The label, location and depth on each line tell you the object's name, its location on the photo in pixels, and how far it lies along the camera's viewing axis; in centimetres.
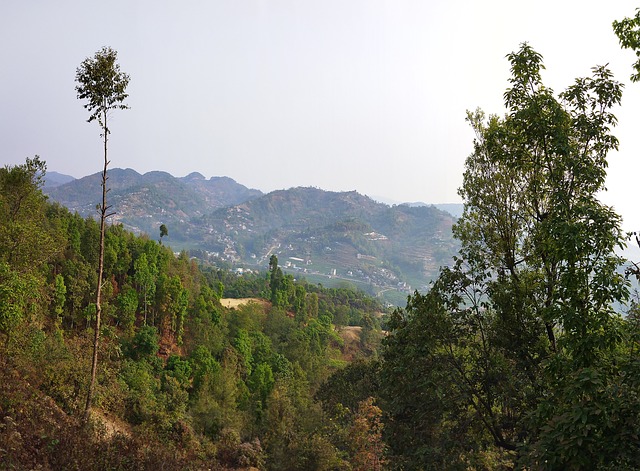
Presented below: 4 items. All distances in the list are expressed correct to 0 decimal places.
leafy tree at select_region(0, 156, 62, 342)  1225
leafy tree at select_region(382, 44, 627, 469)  499
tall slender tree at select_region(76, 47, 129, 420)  1040
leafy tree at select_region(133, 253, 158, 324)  3042
